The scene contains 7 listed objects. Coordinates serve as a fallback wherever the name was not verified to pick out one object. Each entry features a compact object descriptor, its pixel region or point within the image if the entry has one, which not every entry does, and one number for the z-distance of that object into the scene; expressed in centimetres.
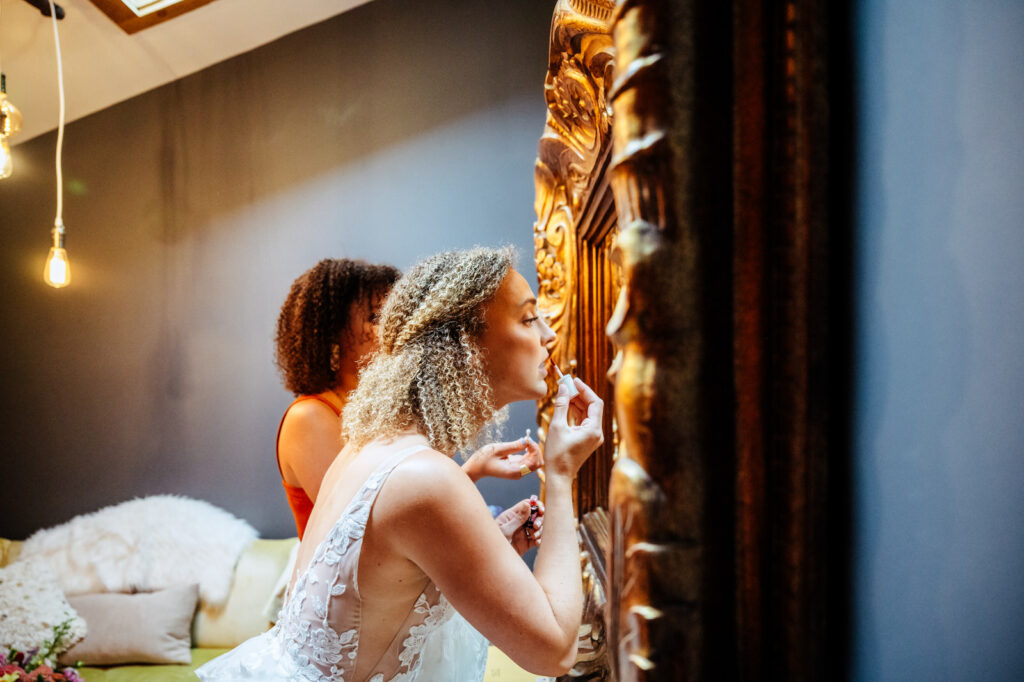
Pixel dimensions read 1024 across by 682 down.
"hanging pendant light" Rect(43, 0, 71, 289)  204
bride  72
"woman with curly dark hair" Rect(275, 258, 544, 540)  149
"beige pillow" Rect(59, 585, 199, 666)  223
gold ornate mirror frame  33
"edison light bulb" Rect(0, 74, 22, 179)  182
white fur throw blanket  238
